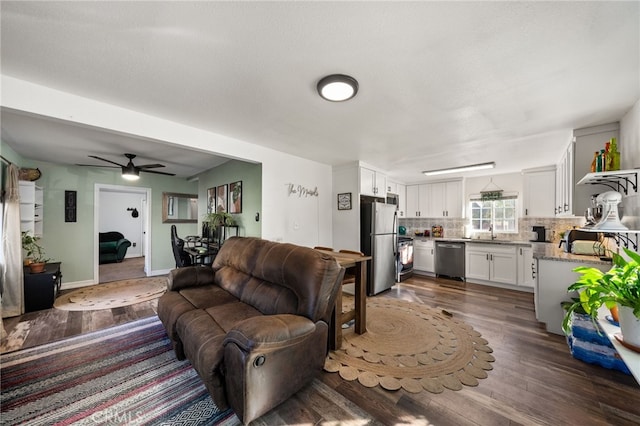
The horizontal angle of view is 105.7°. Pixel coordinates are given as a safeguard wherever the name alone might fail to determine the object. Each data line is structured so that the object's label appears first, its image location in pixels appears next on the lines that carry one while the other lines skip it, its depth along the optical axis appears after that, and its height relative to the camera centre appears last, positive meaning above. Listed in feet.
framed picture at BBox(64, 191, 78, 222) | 14.93 +0.43
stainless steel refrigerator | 13.71 -1.79
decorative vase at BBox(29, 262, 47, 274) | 11.48 -2.65
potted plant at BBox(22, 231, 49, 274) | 11.51 -2.21
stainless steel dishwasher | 16.83 -3.21
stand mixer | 6.49 +0.04
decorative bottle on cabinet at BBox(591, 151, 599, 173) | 7.29 +1.52
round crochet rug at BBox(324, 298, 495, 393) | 6.43 -4.41
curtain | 10.09 -1.66
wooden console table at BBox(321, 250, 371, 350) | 7.83 -3.31
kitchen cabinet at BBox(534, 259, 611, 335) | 8.82 -2.77
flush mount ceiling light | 5.74 +3.13
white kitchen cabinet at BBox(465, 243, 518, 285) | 15.07 -3.18
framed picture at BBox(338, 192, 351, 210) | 14.58 +0.75
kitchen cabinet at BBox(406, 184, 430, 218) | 19.71 +1.11
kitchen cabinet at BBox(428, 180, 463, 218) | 18.21 +1.13
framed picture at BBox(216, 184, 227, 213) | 14.98 +0.92
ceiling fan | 12.80 +2.31
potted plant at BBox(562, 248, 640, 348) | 3.69 -1.24
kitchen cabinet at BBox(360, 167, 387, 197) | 14.46 +1.94
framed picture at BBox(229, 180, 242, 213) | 13.48 +0.91
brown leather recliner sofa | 4.80 -2.80
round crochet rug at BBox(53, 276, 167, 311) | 11.73 -4.54
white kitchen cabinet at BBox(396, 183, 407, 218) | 19.85 +1.13
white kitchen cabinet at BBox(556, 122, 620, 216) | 8.24 +2.09
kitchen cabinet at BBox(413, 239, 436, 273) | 17.99 -3.18
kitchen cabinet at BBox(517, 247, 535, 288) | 14.40 -3.19
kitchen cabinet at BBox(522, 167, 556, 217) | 14.79 +1.40
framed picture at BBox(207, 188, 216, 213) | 16.43 +0.94
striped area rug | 5.20 -4.38
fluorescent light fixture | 14.17 +2.81
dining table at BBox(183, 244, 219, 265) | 13.63 -2.26
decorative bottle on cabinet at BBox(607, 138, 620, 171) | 6.93 +1.62
